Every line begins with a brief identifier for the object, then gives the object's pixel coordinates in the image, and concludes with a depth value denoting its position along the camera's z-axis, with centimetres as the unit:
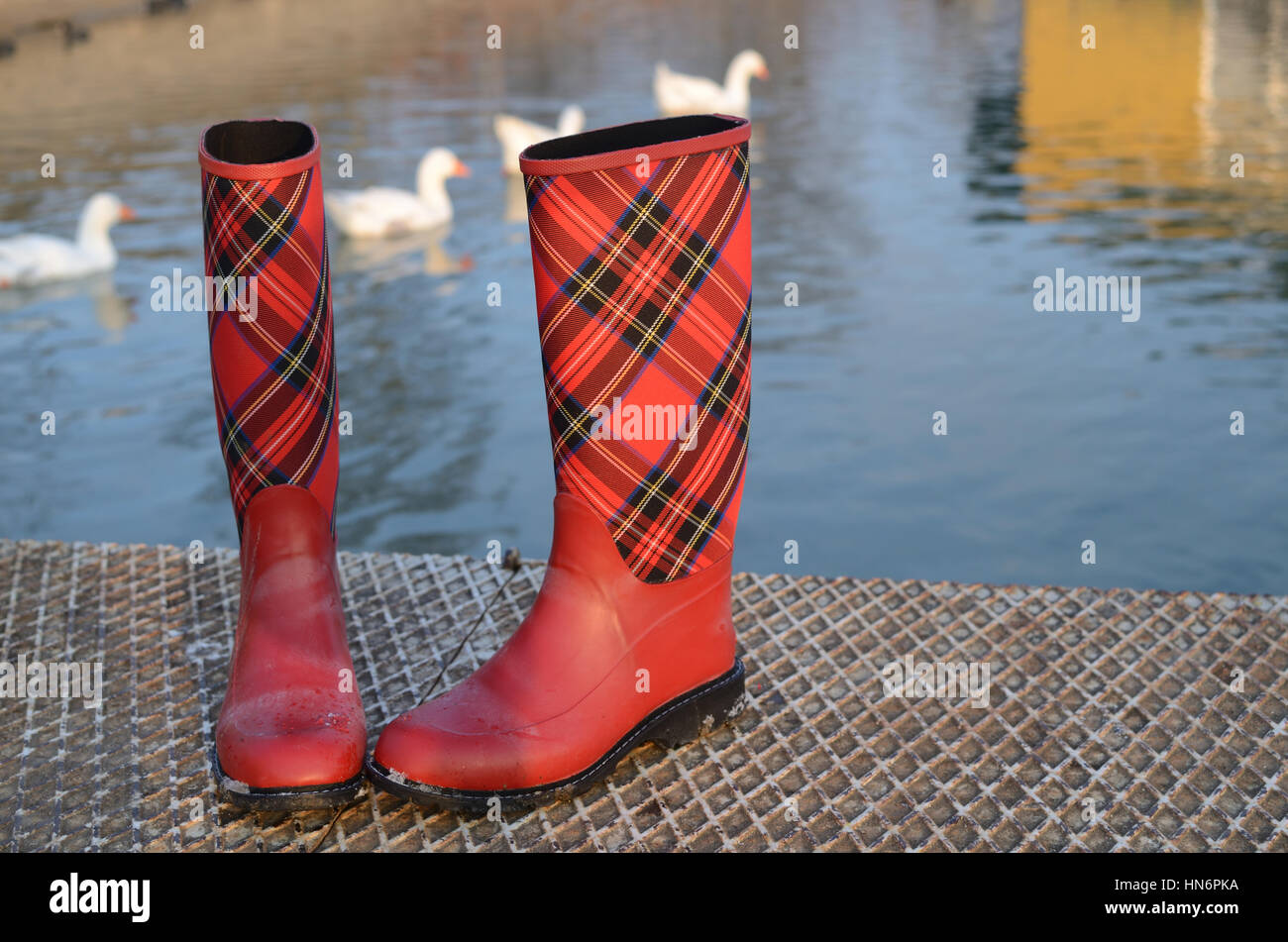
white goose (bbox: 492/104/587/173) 717
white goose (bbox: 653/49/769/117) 873
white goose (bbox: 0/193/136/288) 537
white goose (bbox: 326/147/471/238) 598
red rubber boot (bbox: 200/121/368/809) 140
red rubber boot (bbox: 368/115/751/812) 129
